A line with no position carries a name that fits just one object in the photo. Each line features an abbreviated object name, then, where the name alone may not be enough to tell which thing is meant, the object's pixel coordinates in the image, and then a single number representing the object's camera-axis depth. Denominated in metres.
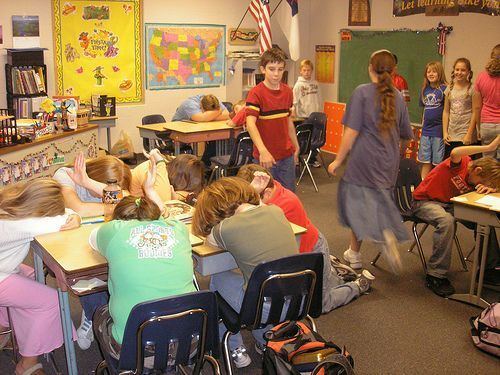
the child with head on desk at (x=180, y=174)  3.42
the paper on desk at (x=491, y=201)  3.45
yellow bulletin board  7.36
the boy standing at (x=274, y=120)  4.24
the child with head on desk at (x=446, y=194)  3.86
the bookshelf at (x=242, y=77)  8.75
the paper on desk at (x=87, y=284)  2.43
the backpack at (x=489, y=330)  3.12
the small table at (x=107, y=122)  7.27
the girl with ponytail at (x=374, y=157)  3.65
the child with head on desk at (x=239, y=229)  2.46
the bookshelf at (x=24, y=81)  6.69
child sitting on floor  3.12
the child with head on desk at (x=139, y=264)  2.13
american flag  7.84
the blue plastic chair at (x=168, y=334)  2.01
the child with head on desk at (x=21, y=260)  2.57
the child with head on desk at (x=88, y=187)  2.99
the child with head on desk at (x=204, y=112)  6.55
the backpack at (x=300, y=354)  2.39
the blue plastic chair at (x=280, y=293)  2.38
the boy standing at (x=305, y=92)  7.93
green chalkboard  7.22
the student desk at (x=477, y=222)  3.44
